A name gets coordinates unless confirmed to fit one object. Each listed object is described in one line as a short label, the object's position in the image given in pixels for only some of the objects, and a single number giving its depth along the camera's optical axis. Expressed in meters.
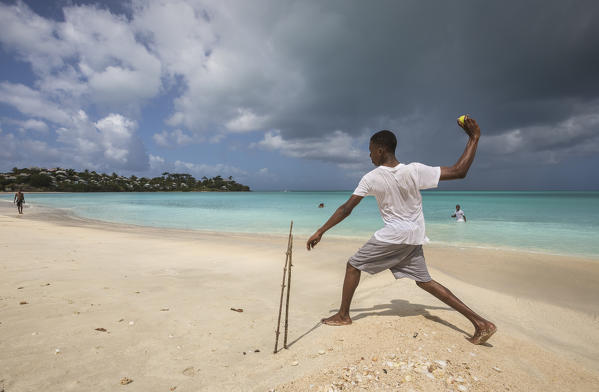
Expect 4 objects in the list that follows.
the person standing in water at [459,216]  18.80
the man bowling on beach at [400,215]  2.79
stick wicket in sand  2.78
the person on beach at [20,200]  20.22
